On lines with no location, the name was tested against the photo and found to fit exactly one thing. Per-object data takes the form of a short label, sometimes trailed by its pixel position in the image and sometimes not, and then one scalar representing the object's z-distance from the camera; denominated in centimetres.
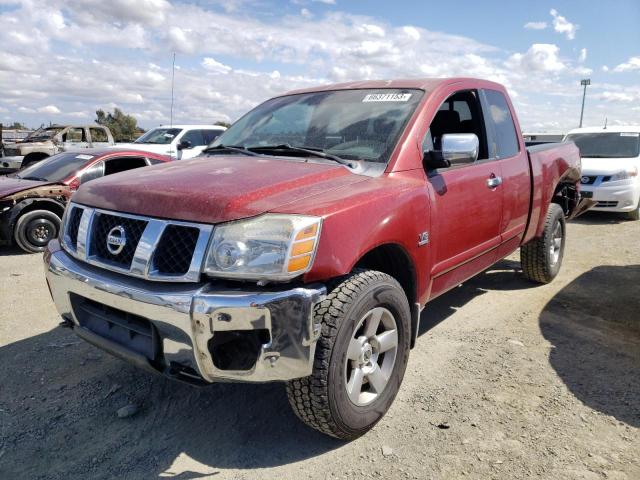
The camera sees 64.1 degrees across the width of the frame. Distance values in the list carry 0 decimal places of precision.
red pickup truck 217
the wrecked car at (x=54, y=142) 1362
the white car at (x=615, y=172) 938
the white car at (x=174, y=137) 1250
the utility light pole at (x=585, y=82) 3794
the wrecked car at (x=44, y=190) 653
